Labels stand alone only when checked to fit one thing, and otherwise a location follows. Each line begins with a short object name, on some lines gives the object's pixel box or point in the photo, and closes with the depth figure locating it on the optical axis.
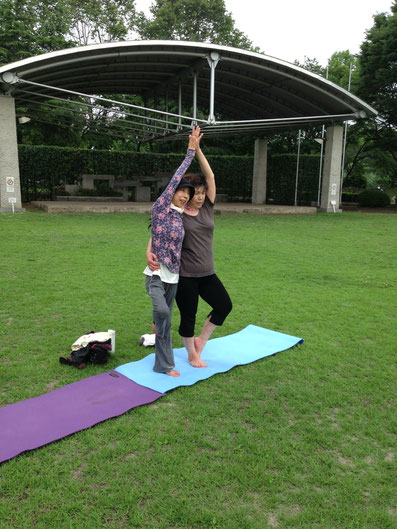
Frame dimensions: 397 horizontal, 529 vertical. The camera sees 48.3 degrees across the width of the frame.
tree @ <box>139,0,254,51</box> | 37.03
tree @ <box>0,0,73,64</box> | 24.08
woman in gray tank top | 3.79
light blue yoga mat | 3.73
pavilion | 15.35
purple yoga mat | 2.82
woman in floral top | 3.63
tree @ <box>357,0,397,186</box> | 23.36
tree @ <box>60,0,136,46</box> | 33.31
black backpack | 3.93
